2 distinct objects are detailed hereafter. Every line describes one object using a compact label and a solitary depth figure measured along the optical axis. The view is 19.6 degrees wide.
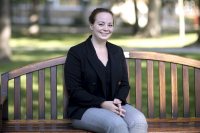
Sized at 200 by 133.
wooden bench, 5.62
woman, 5.16
